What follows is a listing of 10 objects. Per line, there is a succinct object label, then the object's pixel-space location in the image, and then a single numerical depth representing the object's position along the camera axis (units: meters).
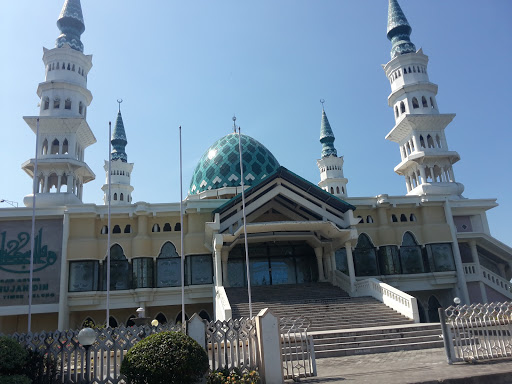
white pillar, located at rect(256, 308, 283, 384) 8.46
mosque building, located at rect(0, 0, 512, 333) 20.17
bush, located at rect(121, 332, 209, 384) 7.43
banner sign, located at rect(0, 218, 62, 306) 19.98
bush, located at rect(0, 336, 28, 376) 8.12
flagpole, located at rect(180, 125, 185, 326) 17.62
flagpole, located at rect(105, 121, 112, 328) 17.92
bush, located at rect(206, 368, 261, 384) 8.18
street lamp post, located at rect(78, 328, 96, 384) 8.52
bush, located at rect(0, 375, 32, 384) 7.68
